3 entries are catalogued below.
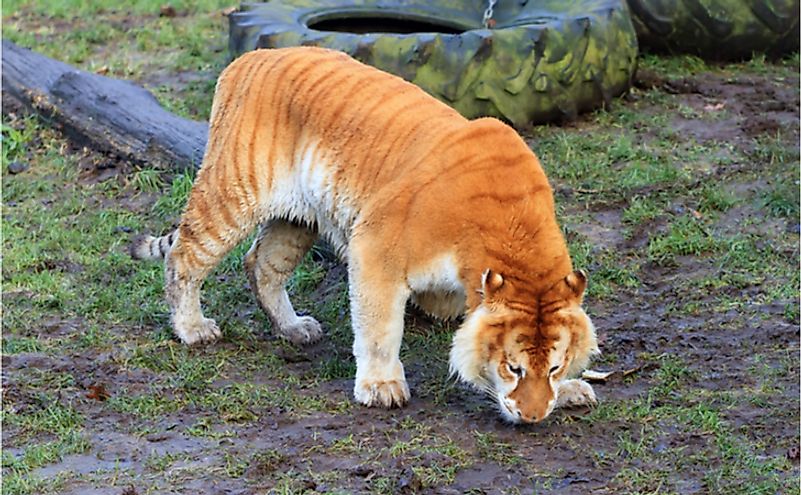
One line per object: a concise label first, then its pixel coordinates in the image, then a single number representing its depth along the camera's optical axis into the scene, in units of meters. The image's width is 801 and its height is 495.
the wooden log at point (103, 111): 16.09
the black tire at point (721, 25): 19.95
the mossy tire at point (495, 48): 16.36
